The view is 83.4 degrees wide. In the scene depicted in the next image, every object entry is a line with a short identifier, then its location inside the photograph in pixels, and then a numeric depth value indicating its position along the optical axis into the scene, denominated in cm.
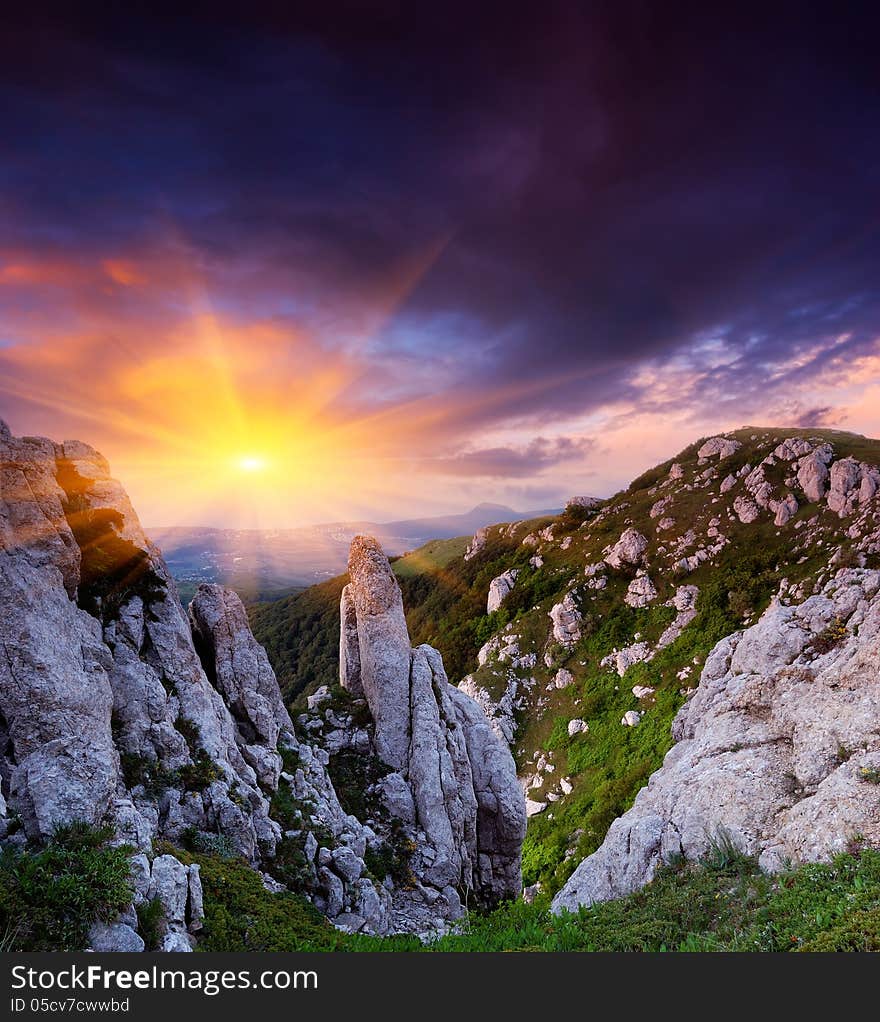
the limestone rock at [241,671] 2700
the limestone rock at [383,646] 3222
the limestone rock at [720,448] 11681
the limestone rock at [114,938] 1150
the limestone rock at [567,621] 9206
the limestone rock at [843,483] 8319
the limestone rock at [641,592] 9121
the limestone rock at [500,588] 11719
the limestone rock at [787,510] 8975
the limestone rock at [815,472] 9019
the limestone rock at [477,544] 17588
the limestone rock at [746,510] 9462
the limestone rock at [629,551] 10056
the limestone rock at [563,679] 8631
